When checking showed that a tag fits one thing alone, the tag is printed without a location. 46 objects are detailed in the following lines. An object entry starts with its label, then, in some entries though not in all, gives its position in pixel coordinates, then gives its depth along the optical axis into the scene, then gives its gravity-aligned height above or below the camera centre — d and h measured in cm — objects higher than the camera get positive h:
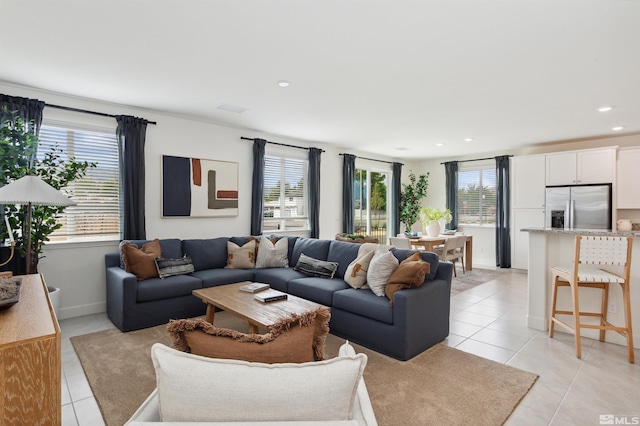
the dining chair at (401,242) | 557 -57
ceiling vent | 436 +133
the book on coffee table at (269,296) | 303 -80
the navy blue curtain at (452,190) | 817 +44
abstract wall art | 471 +33
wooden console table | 117 -59
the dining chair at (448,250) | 600 -75
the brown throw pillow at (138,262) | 376 -59
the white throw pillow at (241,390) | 86 -47
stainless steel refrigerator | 575 +1
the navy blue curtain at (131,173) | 423 +46
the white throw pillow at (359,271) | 354 -67
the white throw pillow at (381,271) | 325 -61
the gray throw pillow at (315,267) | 407 -72
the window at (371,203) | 775 +13
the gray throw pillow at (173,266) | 395 -69
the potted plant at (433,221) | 638 -24
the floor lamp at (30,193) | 258 +13
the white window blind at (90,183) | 397 +33
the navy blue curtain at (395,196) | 838 +30
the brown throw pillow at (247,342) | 103 -42
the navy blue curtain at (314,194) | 643 +28
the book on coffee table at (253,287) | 334 -79
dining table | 587 -58
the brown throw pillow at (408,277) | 302 -62
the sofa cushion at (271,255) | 470 -64
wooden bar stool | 287 -60
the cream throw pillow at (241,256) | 466 -65
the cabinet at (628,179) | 569 +49
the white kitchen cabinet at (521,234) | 677 -54
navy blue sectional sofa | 296 -89
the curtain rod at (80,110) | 385 +118
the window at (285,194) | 598 +28
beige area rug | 213 -129
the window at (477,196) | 773 +27
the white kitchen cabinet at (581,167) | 581 +74
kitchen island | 333 -69
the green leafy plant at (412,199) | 840 +24
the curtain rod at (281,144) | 553 +117
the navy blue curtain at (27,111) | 347 +105
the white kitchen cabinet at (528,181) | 662 +54
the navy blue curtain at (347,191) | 710 +37
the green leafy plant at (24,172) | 316 +37
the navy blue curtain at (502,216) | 724 -17
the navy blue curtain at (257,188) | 555 +34
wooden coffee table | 265 -84
